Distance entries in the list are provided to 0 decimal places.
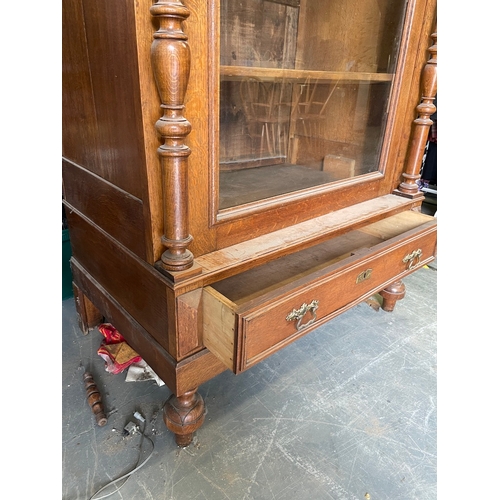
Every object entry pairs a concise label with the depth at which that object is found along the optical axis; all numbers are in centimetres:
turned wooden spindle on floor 94
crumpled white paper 107
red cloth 109
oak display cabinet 60
